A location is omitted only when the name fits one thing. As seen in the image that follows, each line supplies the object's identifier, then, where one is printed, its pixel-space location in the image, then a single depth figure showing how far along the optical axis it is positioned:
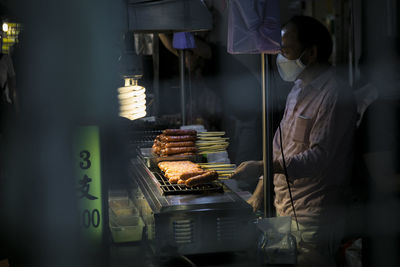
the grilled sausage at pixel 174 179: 2.66
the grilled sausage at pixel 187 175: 2.59
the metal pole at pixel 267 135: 2.23
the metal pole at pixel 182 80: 4.85
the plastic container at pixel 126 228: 2.27
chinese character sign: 1.49
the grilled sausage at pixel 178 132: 3.68
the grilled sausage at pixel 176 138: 3.50
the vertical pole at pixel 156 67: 6.12
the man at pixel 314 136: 3.02
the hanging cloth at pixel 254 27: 2.18
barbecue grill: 2.14
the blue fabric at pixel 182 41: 4.73
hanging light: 2.87
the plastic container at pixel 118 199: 2.72
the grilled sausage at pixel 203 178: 2.51
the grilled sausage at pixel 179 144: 3.45
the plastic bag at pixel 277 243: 2.02
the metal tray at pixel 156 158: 3.27
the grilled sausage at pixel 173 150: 3.38
